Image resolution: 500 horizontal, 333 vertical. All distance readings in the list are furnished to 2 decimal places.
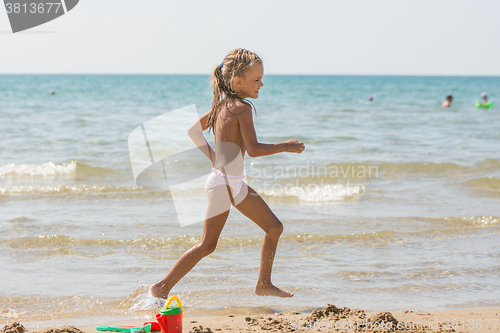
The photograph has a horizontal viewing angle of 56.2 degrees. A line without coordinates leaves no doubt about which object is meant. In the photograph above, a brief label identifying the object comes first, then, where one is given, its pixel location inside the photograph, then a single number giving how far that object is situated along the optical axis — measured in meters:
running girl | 3.11
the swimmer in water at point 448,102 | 24.18
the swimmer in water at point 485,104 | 22.67
